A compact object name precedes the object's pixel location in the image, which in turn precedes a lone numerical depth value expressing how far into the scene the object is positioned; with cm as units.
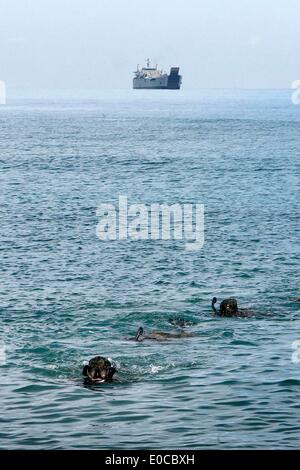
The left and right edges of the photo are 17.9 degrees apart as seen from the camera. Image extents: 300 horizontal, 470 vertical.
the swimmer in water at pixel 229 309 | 3909
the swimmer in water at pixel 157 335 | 3550
